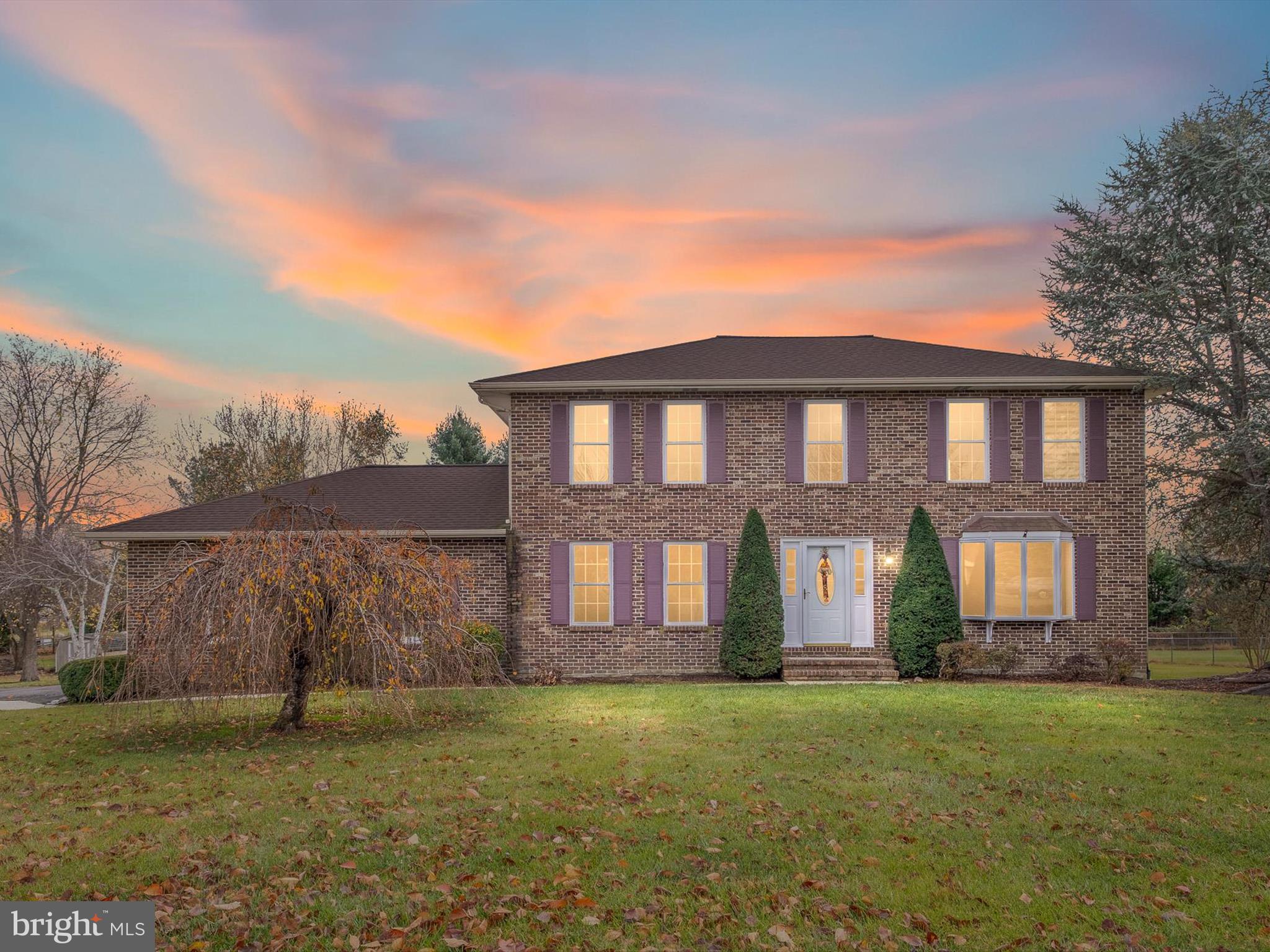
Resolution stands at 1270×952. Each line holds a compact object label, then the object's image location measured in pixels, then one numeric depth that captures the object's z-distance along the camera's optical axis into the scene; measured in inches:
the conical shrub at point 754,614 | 665.6
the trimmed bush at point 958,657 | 652.7
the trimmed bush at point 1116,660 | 662.5
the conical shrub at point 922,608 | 666.2
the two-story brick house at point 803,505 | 700.7
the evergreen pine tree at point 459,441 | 1519.4
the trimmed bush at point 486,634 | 652.1
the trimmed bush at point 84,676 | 629.1
